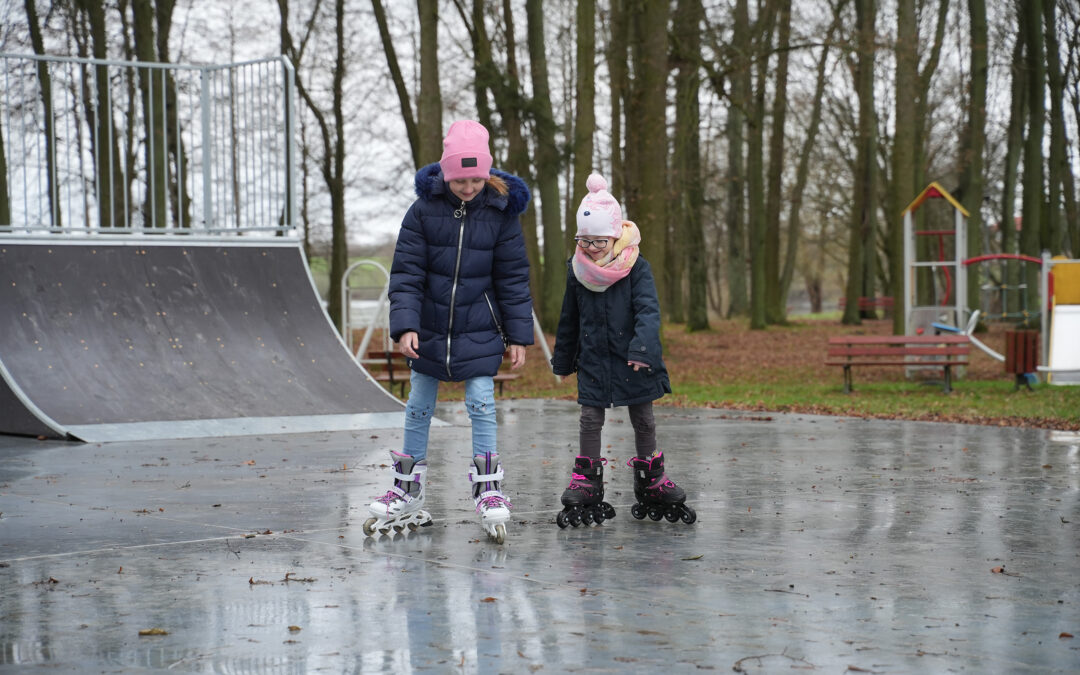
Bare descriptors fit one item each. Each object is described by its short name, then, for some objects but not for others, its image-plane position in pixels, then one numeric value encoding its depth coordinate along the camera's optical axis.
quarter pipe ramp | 10.18
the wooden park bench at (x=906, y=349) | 14.85
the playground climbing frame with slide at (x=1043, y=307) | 15.80
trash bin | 14.60
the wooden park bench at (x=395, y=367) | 14.21
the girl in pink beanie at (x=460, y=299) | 5.75
